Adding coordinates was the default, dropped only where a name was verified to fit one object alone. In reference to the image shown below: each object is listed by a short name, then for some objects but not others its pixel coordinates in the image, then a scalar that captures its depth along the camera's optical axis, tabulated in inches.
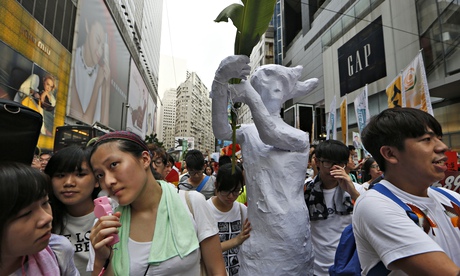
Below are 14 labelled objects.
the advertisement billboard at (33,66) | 353.1
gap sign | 528.4
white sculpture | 73.0
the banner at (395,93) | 205.8
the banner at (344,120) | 282.6
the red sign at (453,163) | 127.9
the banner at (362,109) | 250.9
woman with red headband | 44.4
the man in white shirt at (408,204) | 34.9
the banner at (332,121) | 303.8
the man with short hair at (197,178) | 142.1
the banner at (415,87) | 166.9
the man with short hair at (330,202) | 79.6
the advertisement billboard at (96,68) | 571.5
